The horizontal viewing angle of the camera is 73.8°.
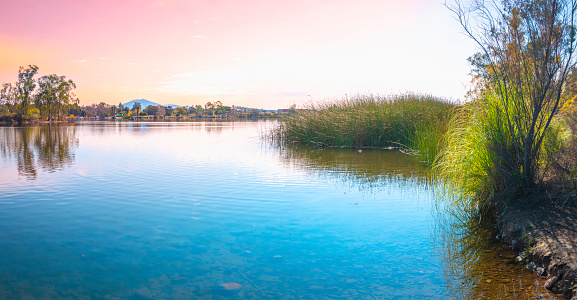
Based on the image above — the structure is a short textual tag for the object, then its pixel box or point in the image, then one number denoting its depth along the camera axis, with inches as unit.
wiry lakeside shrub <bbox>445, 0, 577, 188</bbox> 178.7
